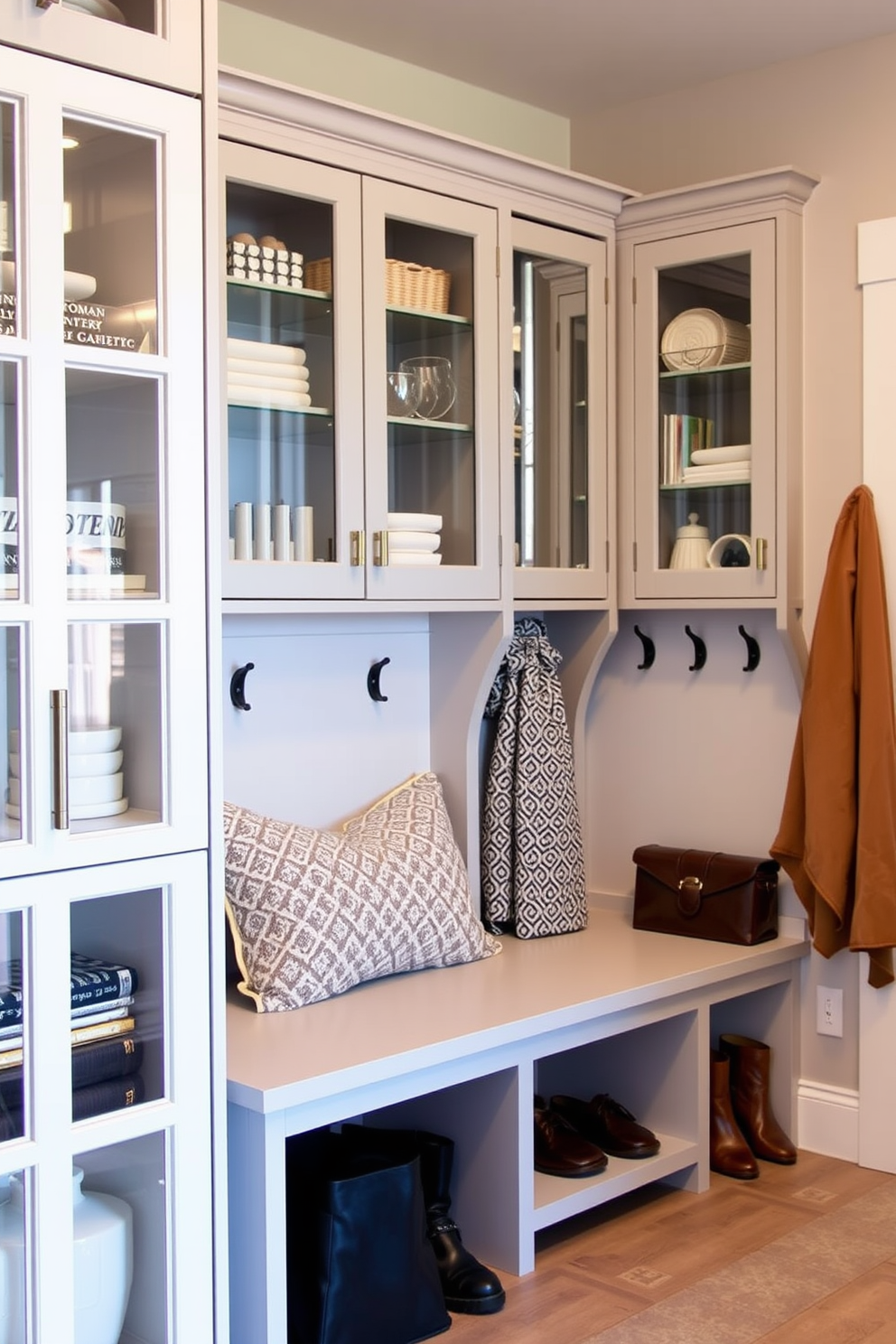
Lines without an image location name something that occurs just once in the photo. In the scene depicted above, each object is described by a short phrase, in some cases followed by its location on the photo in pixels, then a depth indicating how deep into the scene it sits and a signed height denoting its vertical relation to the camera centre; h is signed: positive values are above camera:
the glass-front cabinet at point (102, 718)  2.04 -0.10
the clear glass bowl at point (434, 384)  3.16 +0.57
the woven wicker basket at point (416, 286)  3.10 +0.77
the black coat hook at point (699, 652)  3.72 -0.02
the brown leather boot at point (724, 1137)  3.39 -1.16
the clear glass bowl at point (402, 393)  3.10 +0.54
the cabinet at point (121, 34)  2.02 +0.87
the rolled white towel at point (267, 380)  2.84 +0.52
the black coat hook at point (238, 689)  3.14 -0.09
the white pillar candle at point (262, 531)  2.88 +0.23
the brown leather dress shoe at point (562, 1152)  3.09 -1.08
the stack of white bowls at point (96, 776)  2.12 -0.19
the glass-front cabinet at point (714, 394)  3.42 +0.60
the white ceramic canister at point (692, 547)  3.54 +0.23
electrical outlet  3.53 -0.89
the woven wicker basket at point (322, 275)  2.96 +0.75
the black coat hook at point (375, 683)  3.43 -0.09
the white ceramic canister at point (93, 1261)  2.06 -0.89
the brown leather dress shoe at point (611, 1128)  3.21 -1.08
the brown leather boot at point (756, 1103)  3.51 -1.10
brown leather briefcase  3.48 -0.60
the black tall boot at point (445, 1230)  2.74 -1.12
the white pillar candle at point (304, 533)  2.93 +0.23
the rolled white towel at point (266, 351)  2.85 +0.58
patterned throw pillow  2.85 -0.52
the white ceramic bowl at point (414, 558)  3.10 +0.19
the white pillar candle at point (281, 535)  2.90 +0.22
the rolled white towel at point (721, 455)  3.47 +0.45
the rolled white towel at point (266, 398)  2.84 +0.49
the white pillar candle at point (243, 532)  2.84 +0.22
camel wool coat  3.28 -0.26
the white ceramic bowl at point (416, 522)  3.10 +0.26
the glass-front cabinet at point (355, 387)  2.87 +0.54
